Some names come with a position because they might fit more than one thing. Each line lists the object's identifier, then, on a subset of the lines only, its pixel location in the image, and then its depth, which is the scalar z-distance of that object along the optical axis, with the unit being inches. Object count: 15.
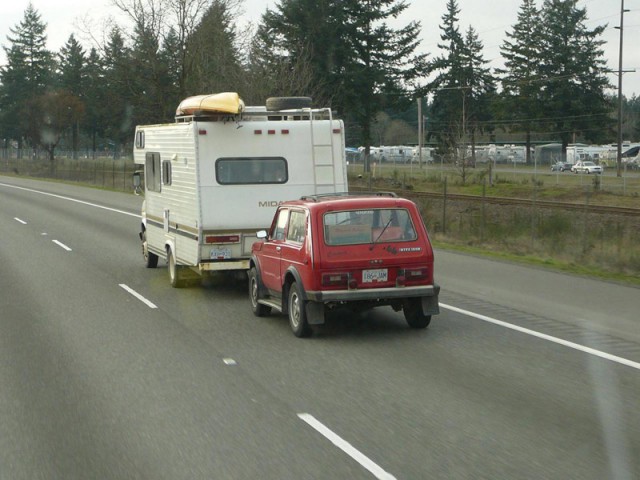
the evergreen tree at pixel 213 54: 1804.9
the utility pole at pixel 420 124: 2982.0
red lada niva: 453.4
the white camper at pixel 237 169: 607.5
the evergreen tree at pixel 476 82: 3909.9
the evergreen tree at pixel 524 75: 3698.3
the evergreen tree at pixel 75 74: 5103.3
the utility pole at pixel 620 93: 2289.6
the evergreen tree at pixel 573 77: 3567.9
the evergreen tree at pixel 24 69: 5142.7
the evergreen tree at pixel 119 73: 2113.7
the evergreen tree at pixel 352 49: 2687.0
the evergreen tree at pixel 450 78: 3848.4
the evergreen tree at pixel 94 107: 4494.3
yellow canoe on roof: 600.1
